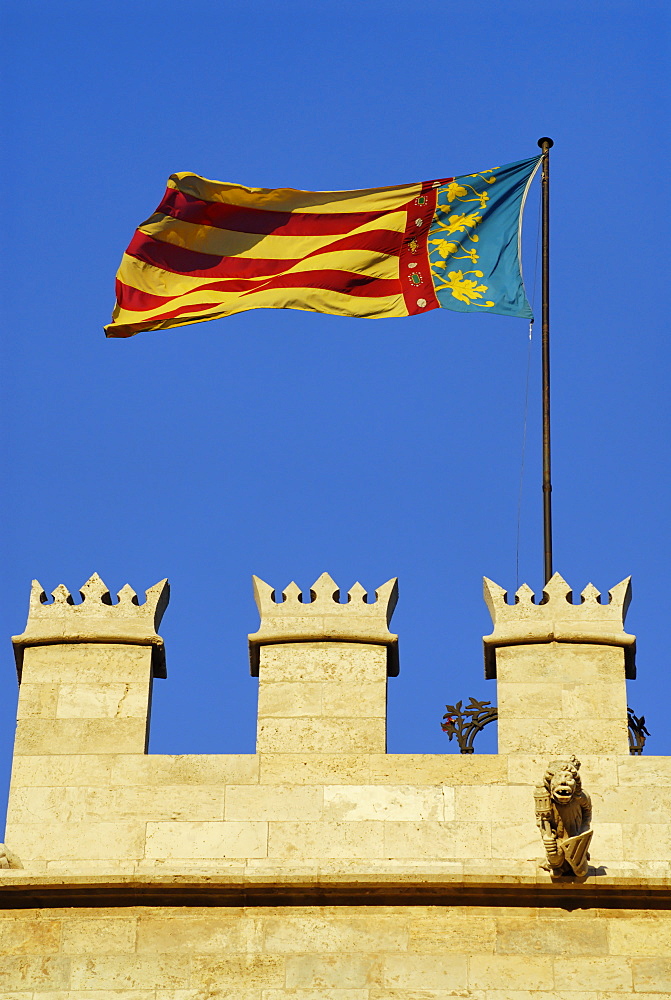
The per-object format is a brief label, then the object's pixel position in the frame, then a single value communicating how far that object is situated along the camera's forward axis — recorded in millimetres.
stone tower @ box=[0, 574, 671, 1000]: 20500
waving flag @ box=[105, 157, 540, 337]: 27172
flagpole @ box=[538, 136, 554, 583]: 23938
